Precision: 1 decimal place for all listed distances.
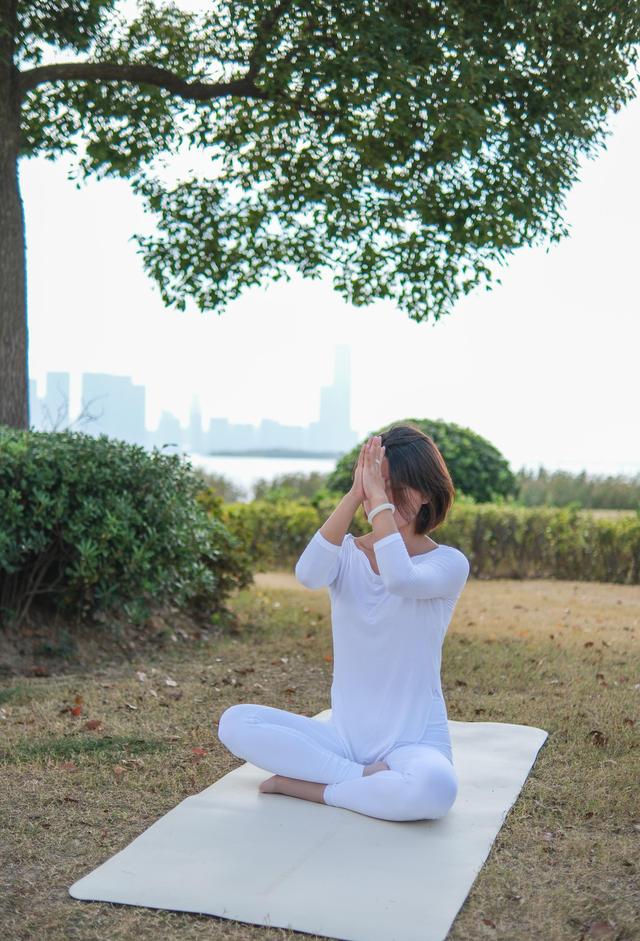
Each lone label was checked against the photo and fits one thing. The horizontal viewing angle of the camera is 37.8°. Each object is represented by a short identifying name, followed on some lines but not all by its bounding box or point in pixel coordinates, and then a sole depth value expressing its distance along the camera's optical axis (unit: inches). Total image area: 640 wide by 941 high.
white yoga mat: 114.7
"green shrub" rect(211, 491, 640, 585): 444.5
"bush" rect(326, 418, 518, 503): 509.0
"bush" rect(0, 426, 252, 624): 256.7
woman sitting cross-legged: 147.4
